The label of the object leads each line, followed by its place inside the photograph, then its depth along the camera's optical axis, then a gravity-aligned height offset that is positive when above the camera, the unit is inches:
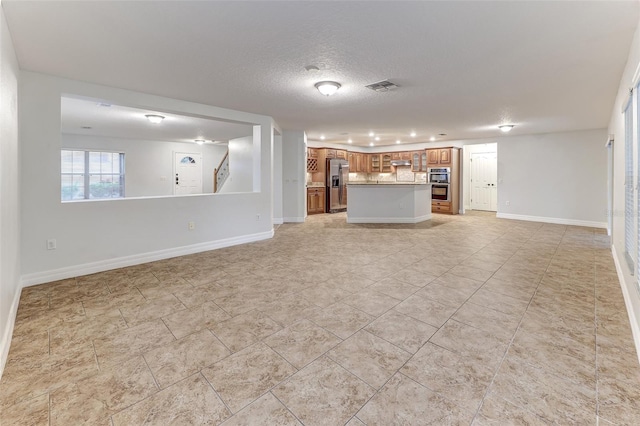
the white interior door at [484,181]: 406.9 +35.2
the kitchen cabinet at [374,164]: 446.3 +63.2
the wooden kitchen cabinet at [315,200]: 362.6 +7.4
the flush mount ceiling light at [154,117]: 217.2 +64.9
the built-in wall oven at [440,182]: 375.6 +30.9
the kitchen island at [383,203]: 305.1 +3.1
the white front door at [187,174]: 389.7 +43.4
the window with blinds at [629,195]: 107.7 +4.2
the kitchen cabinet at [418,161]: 398.6 +60.6
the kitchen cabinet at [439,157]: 373.1 +62.7
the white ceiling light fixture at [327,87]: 143.2 +57.6
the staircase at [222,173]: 360.2 +41.2
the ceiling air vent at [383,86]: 146.0 +60.3
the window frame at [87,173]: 315.7 +35.6
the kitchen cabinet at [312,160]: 370.0 +57.1
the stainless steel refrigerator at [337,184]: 379.2 +28.6
